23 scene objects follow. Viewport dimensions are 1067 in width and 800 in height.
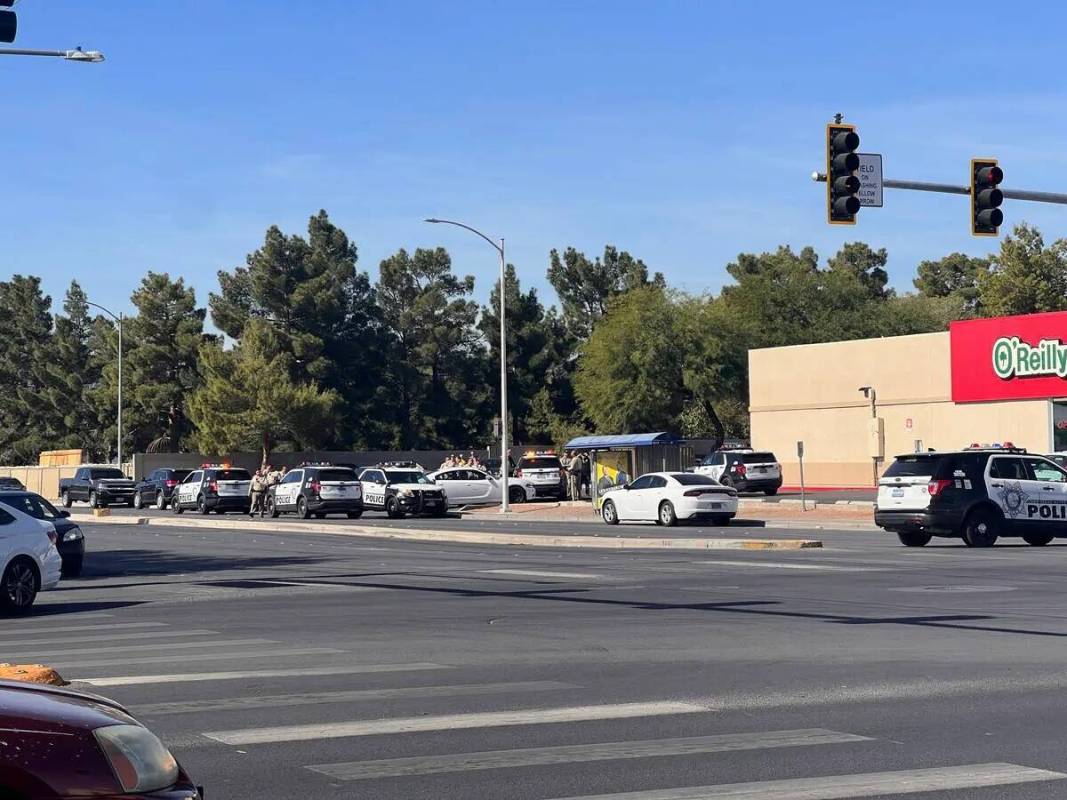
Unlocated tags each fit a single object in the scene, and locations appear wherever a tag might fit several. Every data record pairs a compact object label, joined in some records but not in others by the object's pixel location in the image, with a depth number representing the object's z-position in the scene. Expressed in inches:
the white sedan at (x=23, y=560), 745.6
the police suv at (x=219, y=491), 2221.9
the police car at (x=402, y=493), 1979.6
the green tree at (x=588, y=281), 4352.9
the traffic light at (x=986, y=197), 973.2
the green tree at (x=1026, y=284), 3518.7
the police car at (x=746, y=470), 2281.0
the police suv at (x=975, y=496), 1145.4
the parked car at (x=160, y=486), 2534.4
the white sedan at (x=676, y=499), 1606.8
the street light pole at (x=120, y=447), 2960.1
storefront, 2127.2
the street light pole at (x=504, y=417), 1937.7
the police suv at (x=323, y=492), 1959.9
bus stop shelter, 2011.6
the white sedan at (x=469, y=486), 2201.0
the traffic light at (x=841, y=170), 919.0
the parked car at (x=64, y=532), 1035.9
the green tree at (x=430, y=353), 3946.9
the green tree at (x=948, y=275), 4749.0
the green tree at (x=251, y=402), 3383.4
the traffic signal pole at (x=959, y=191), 971.3
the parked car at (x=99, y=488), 2620.6
